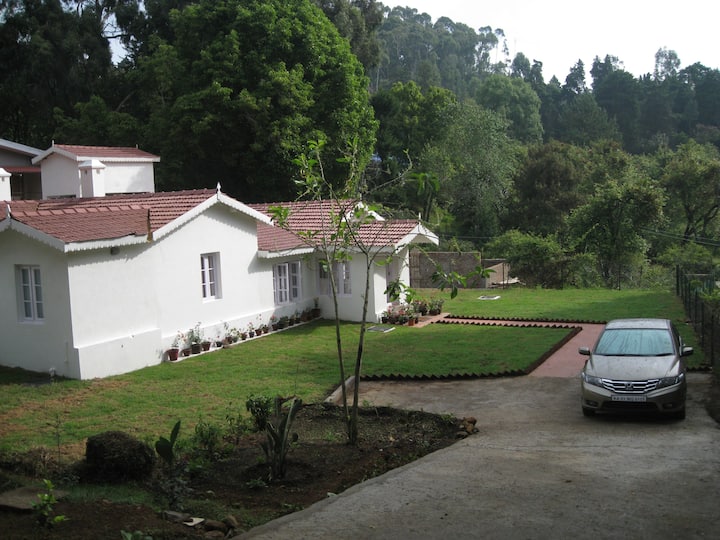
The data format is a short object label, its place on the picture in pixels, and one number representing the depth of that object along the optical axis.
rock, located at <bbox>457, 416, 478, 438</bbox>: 12.69
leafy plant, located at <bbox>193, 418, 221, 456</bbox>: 11.19
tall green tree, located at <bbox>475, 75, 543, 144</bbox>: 91.44
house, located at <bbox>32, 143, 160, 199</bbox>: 31.30
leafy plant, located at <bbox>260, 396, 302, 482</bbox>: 9.90
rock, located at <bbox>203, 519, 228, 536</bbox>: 7.69
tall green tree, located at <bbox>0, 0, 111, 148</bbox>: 46.88
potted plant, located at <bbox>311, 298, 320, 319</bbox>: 26.31
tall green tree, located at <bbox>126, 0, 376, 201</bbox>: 36.69
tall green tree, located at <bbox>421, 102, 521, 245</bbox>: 54.25
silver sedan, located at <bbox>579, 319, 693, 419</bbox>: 13.16
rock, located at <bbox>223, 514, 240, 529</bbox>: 7.84
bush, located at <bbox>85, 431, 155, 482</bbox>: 9.73
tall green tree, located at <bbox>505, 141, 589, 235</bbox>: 50.47
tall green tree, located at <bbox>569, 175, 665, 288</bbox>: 38.31
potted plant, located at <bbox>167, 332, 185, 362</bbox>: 19.72
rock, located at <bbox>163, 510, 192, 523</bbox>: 7.75
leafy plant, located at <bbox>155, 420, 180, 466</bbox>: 8.71
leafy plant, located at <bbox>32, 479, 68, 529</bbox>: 7.08
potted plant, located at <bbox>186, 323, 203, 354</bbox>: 20.58
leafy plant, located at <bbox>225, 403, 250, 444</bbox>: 12.18
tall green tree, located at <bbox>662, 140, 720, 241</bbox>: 46.53
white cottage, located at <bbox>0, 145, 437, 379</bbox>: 17.47
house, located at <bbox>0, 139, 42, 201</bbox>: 37.19
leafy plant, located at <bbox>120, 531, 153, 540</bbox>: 6.18
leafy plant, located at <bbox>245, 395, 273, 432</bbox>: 12.19
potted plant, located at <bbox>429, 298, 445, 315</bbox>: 26.98
